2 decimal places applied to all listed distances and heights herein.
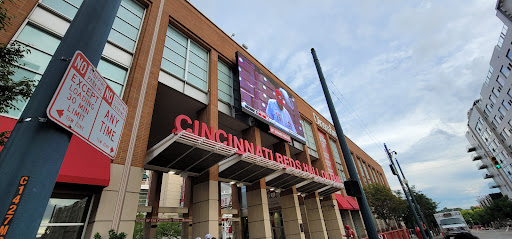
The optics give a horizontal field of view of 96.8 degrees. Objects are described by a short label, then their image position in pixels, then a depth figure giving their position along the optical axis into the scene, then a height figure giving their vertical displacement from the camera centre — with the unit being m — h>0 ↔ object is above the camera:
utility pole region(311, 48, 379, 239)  7.75 +2.87
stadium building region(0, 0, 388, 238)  8.99 +7.65
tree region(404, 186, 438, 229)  42.53 +4.17
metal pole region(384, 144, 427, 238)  21.85 +6.84
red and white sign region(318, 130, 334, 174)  30.24 +10.84
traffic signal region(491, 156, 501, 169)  18.00 +4.29
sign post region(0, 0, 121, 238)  1.65 +0.84
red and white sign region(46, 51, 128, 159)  2.09 +1.49
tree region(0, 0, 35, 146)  5.88 +4.47
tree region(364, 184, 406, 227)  31.44 +4.03
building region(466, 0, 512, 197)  38.09 +22.15
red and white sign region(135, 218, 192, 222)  18.95 +2.95
